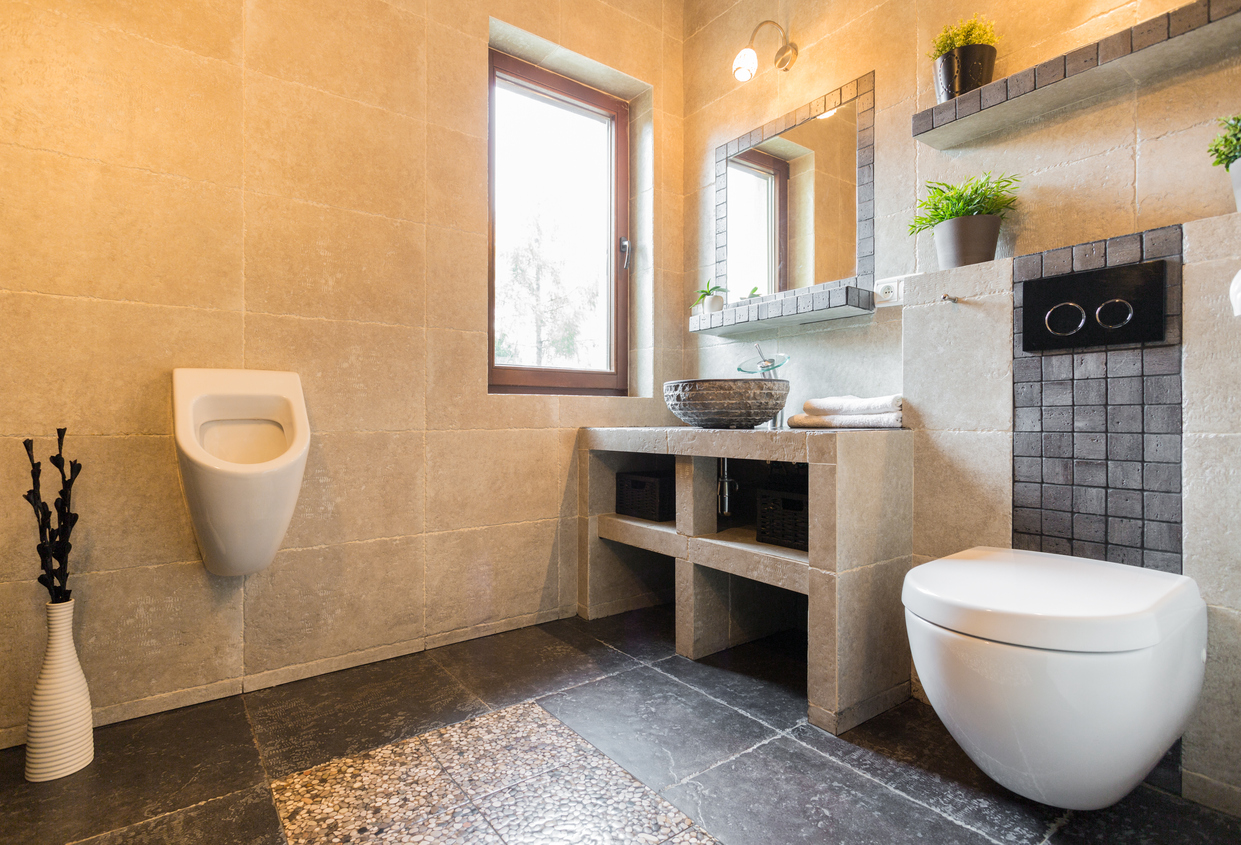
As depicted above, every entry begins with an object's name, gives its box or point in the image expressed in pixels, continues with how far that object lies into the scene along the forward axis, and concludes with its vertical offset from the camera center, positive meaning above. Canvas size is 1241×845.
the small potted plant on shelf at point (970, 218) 1.65 +0.50
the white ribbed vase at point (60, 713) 1.38 -0.67
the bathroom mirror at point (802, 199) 2.11 +0.77
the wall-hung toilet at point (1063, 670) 1.00 -0.45
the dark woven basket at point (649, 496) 2.27 -0.32
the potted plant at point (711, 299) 2.61 +0.46
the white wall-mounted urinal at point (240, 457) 1.54 -0.12
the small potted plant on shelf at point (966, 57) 1.69 +0.95
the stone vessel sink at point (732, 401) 1.90 +0.02
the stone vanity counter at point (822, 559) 1.55 -0.43
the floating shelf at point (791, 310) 2.02 +0.34
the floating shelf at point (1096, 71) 1.31 +0.78
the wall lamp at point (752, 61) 2.32 +1.30
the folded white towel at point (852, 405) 1.78 +0.00
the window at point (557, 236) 2.45 +0.72
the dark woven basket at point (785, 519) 1.77 -0.32
